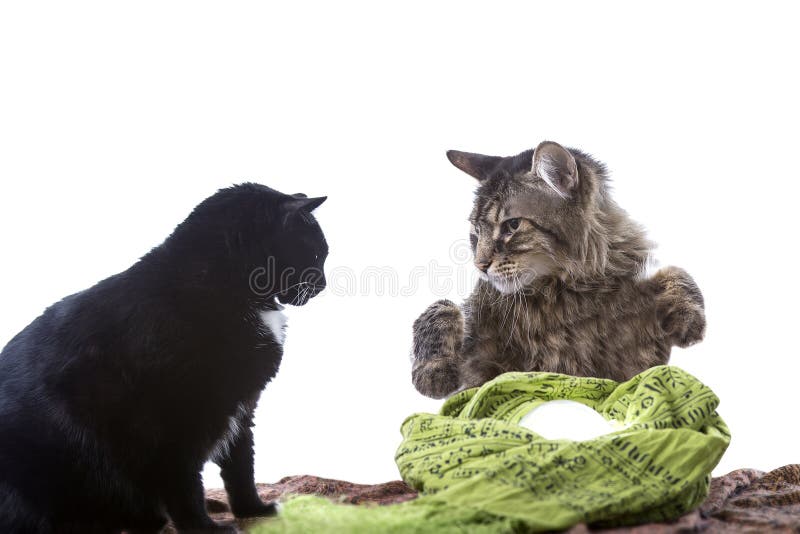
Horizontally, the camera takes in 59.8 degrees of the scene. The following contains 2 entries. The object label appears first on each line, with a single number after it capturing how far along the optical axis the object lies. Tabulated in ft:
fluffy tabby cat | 5.25
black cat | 4.05
